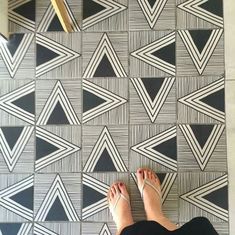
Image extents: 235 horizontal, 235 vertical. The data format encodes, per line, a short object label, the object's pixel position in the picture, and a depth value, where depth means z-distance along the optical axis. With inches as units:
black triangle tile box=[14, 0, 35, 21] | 57.4
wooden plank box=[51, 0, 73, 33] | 50.1
